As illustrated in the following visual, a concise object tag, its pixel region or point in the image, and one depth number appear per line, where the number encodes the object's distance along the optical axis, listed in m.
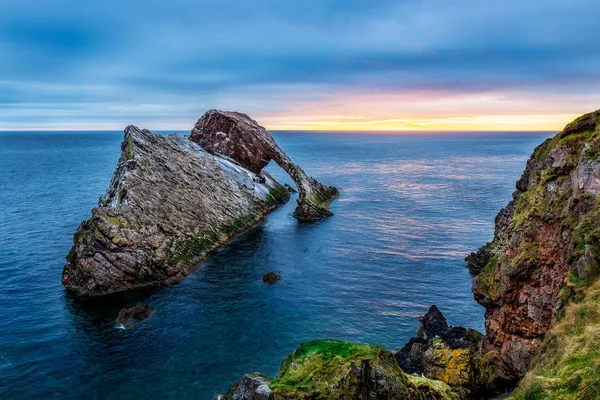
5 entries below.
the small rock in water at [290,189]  122.01
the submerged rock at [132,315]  47.62
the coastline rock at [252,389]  23.07
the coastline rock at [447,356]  32.43
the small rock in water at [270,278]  59.10
